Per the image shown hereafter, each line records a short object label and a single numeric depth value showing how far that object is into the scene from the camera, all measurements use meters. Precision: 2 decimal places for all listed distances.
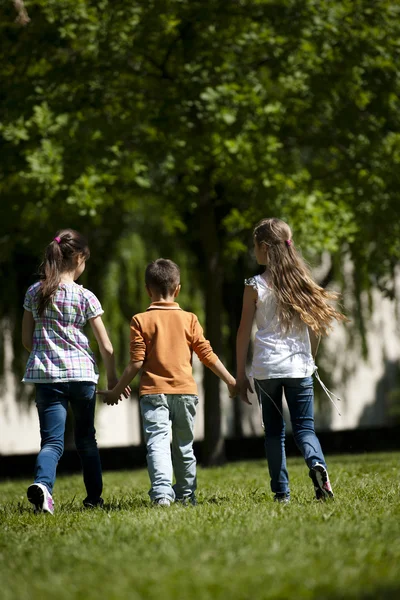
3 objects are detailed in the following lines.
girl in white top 12.10
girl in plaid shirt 12.20
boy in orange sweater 12.13
